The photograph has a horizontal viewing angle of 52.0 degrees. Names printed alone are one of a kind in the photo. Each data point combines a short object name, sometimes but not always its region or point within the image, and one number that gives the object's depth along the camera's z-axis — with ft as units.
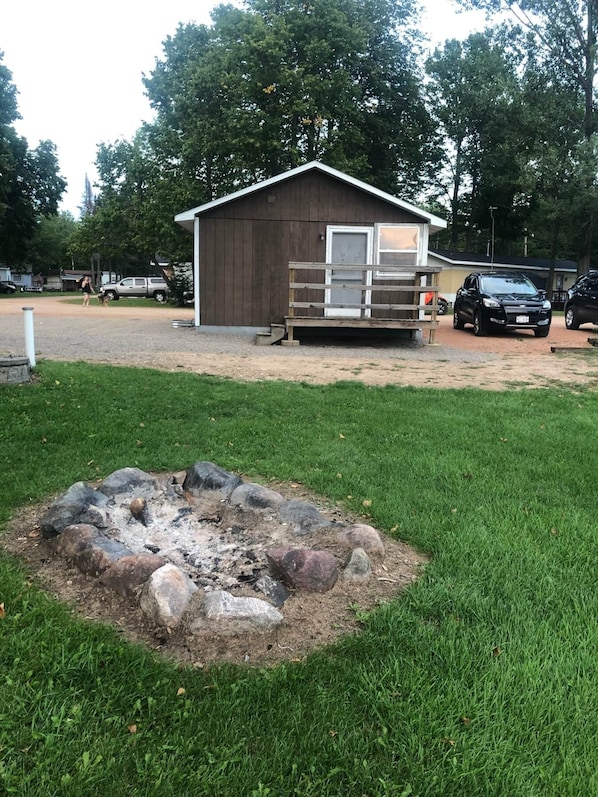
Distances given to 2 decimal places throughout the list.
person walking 94.79
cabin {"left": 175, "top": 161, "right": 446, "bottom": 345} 44.14
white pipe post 23.15
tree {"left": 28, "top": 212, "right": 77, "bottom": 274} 234.38
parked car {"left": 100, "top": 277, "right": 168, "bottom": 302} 124.77
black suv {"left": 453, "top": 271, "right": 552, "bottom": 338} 48.70
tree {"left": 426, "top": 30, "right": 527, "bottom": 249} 101.30
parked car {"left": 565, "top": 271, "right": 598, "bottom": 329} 55.52
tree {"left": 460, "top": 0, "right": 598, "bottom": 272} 91.60
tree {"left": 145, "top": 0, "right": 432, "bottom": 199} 80.38
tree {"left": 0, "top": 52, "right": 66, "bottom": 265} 121.90
